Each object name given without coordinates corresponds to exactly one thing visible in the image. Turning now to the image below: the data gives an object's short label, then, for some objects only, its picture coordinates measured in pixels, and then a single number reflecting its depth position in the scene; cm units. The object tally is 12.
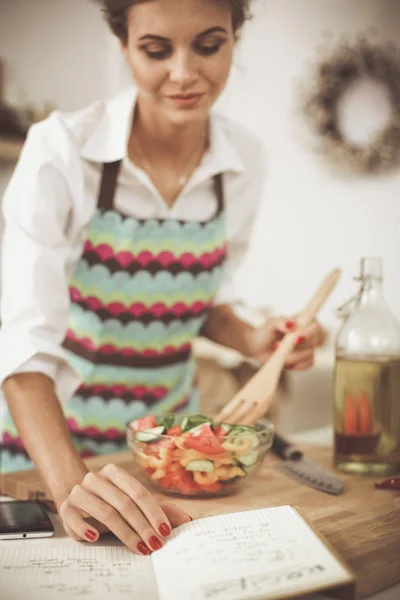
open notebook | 52
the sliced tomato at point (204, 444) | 75
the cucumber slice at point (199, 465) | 76
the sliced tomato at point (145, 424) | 84
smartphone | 68
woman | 82
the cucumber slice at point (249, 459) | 78
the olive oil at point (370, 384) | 91
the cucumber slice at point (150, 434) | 79
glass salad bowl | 76
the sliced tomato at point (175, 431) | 81
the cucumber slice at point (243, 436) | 77
